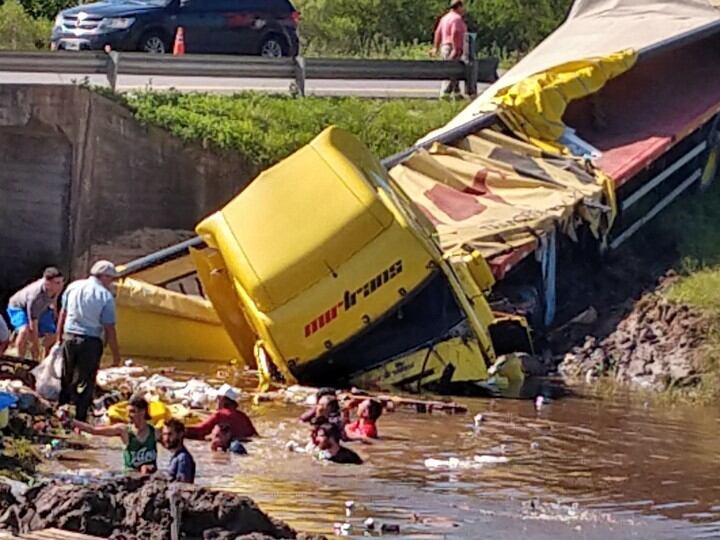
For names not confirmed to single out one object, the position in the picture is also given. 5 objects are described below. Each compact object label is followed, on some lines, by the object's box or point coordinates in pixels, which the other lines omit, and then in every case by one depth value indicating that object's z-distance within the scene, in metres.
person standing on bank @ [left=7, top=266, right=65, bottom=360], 18.02
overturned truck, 18.31
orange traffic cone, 29.09
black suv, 29.59
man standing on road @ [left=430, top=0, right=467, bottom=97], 29.28
